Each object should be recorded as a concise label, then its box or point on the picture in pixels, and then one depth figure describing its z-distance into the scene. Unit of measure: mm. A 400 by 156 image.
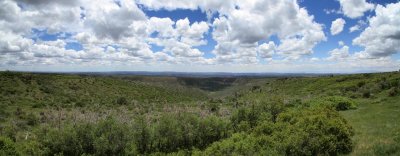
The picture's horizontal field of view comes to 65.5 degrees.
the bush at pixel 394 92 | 33562
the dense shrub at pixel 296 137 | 15977
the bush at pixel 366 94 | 38344
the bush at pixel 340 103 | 30655
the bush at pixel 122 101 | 54281
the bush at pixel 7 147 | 18280
